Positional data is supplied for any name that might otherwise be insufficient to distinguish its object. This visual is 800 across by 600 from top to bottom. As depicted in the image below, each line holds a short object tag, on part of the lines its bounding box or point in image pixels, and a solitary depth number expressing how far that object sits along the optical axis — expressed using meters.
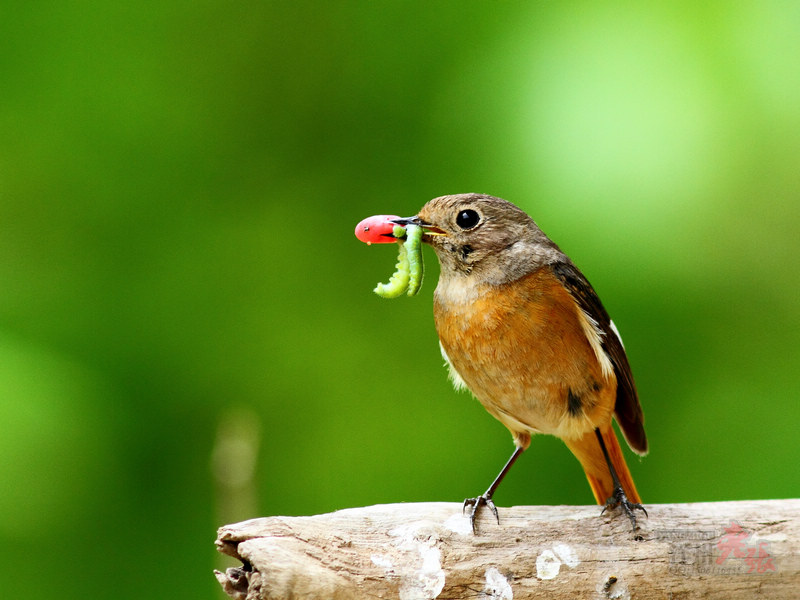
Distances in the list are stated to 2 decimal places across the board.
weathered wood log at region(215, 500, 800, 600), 4.81
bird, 5.61
